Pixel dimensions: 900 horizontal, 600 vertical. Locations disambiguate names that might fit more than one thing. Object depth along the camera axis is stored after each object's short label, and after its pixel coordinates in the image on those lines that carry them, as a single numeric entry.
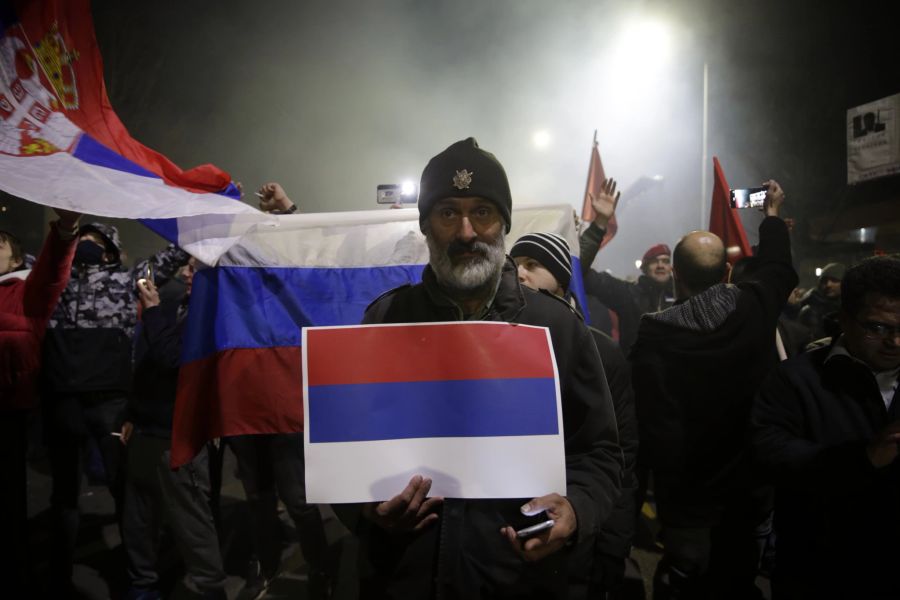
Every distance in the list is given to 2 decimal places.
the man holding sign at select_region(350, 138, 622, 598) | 1.20
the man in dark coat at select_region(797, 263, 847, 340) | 5.90
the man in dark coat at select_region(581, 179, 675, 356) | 3.37
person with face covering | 3.04
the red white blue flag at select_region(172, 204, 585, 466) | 2.58
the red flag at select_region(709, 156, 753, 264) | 4.16
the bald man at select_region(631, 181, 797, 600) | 2.51
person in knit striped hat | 2.22
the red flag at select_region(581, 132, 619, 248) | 5.81
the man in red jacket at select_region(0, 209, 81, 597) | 2.53
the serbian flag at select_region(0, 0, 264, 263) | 1.75
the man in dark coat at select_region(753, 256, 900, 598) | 1.60
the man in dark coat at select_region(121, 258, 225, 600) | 2.87
